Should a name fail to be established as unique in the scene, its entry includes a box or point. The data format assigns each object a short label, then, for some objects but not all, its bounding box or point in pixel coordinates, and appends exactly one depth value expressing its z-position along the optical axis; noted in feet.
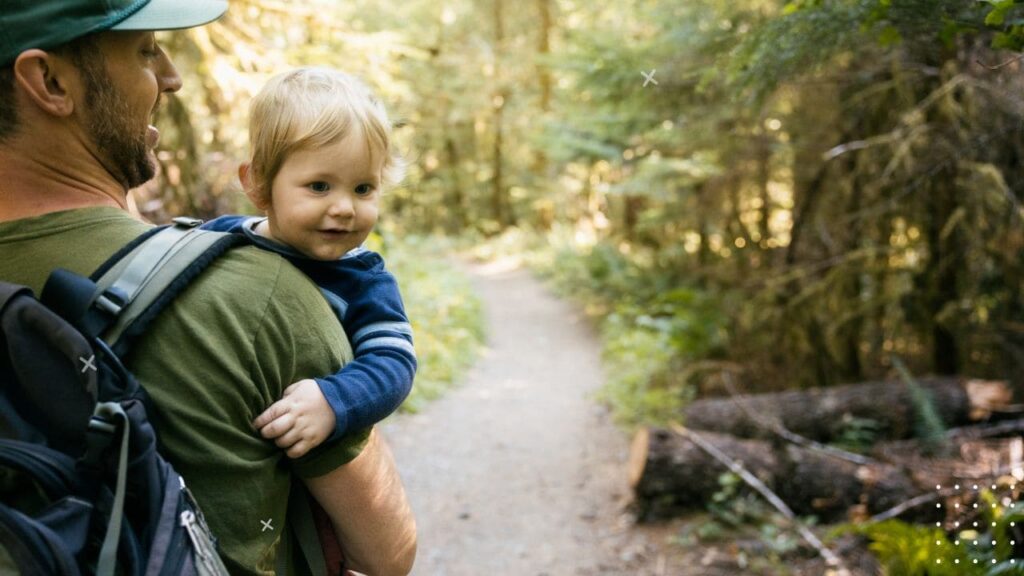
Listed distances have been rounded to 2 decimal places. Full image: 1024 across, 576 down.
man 4.48
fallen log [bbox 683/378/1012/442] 20.52
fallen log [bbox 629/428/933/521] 17.94
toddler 5.65
